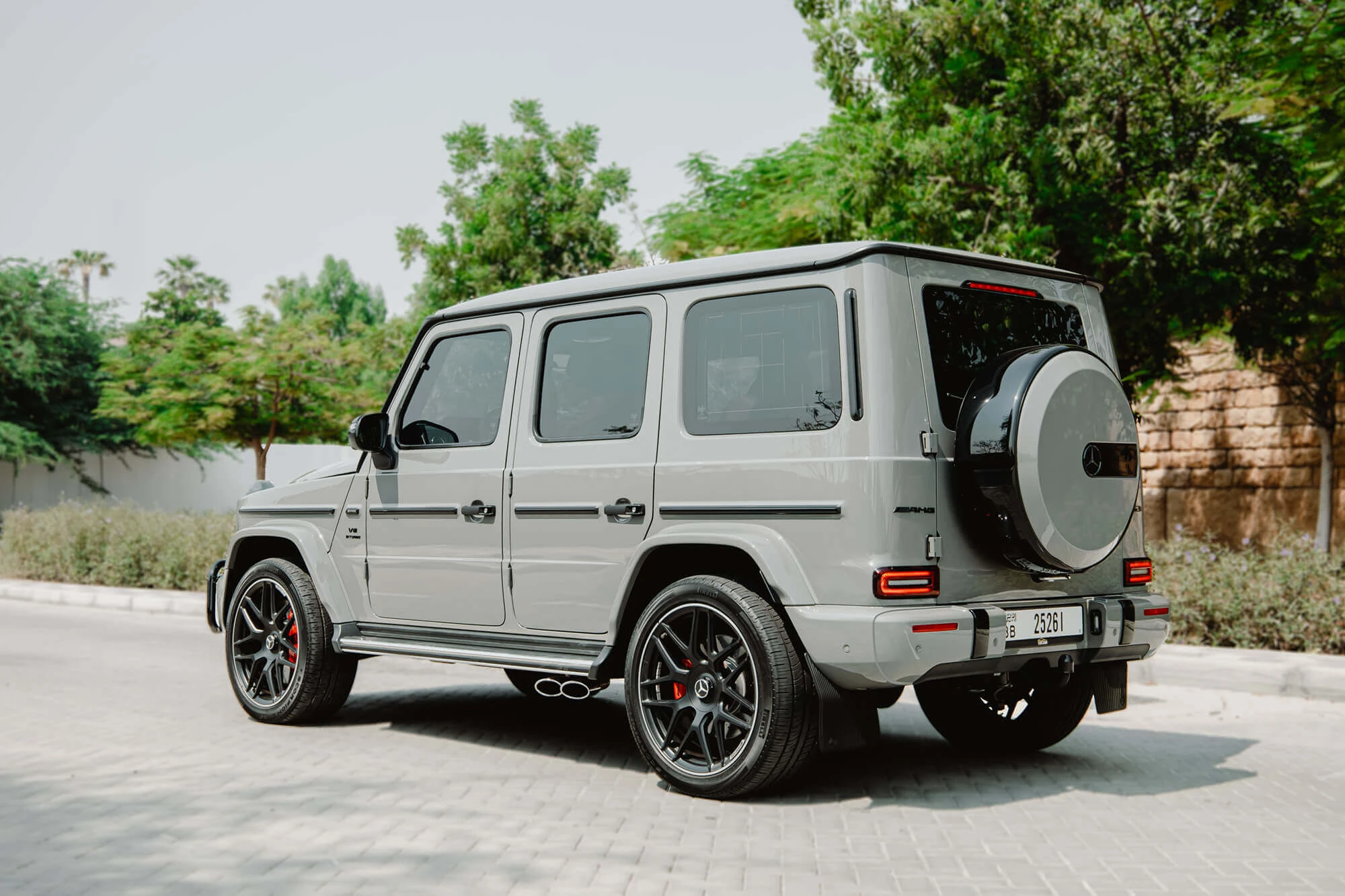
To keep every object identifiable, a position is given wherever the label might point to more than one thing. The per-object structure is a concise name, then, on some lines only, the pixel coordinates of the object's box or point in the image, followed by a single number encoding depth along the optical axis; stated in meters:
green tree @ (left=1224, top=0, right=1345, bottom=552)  10.98
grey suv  5.27
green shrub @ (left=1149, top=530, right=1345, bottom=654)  9.99
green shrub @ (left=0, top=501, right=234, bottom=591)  17.27
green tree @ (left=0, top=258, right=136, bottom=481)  31.02
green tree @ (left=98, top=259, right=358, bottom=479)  26.12
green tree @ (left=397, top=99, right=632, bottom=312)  23.27
